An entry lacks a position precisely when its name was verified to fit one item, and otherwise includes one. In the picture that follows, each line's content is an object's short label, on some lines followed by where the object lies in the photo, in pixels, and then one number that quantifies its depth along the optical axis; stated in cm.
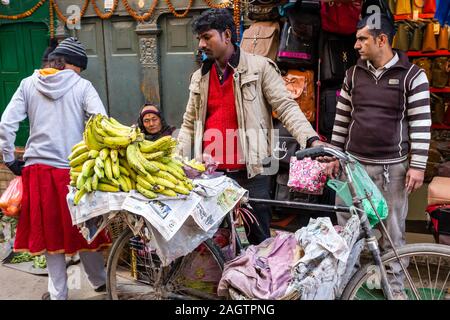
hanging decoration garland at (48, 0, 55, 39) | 713
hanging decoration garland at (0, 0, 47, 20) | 714
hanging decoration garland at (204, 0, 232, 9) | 584
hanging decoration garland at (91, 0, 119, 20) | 666
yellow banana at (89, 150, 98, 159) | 315
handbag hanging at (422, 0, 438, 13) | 544
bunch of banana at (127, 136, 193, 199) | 304
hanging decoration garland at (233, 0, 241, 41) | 573
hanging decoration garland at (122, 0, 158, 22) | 640
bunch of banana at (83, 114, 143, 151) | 309
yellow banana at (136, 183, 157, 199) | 300
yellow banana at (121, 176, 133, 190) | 309
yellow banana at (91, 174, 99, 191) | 304
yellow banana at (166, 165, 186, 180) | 314
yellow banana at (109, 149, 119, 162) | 309
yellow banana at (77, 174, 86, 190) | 306
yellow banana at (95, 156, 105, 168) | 305
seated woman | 461
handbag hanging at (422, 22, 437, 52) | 556
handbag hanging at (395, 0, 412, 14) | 539
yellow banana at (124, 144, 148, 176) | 304
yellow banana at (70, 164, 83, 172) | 324
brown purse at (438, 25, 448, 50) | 555
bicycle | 287
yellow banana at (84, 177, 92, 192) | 304
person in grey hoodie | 390
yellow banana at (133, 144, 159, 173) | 307
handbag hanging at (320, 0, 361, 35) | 496
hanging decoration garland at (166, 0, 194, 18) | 625
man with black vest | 365
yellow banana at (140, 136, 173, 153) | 313
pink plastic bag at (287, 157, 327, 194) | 462
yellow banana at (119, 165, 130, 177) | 312
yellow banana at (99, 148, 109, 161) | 310
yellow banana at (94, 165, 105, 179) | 302
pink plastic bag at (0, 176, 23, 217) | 394
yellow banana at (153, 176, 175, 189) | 304
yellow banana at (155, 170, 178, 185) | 309
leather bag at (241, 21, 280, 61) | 538
